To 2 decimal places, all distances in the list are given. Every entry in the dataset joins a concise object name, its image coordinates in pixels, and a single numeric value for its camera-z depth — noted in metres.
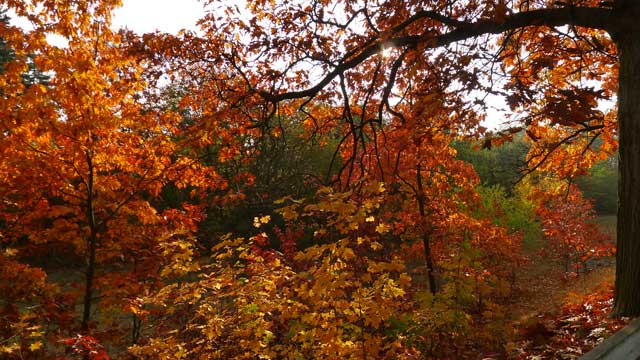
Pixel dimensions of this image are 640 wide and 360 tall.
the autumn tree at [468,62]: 4.46
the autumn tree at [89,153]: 6.06
